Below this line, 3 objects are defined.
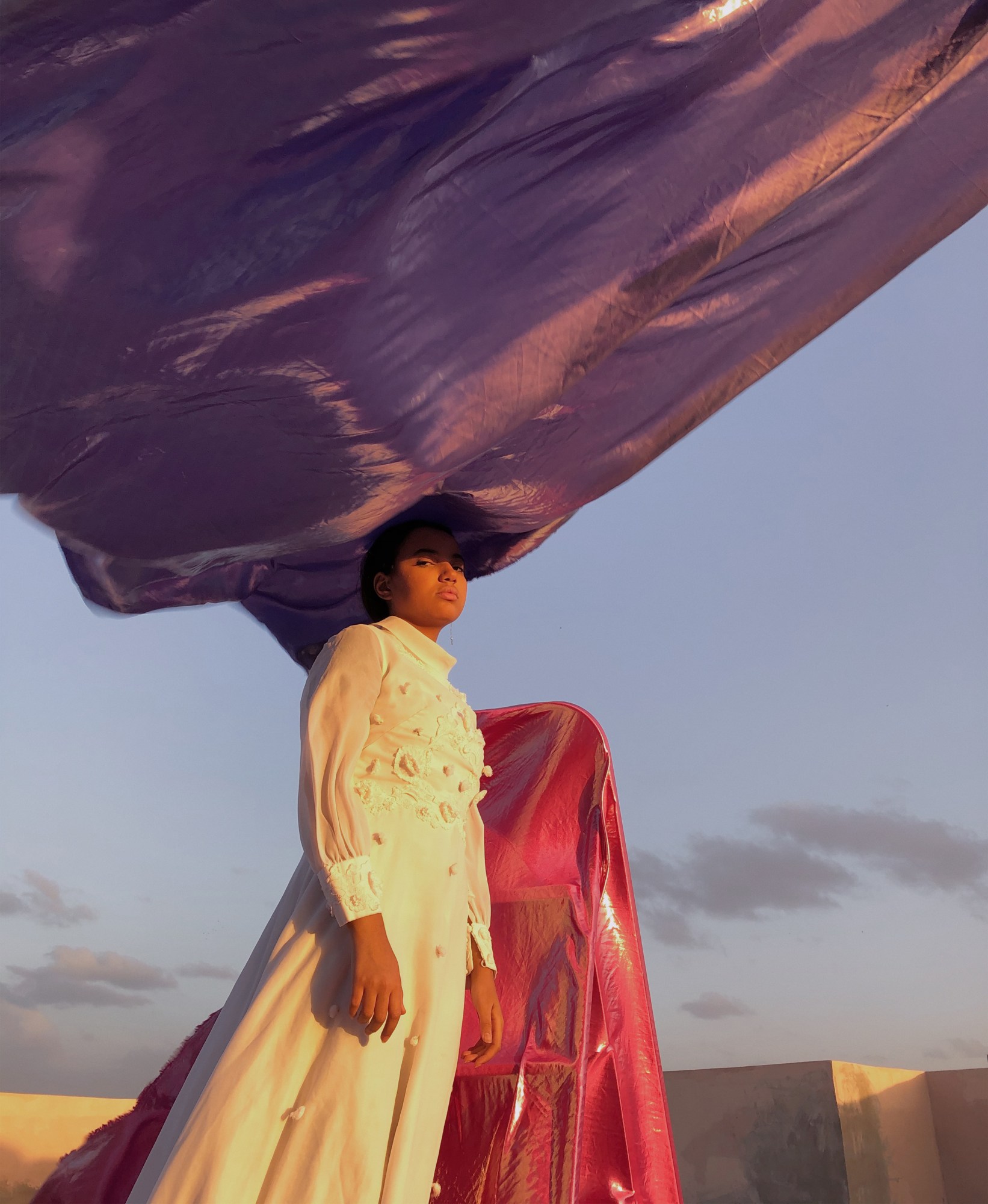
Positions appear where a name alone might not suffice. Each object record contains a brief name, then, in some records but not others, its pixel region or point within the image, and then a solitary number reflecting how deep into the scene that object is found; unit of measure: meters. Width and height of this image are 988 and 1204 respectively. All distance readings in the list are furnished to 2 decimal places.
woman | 1.42
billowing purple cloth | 1.43
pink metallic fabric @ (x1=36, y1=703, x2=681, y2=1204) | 1.87
